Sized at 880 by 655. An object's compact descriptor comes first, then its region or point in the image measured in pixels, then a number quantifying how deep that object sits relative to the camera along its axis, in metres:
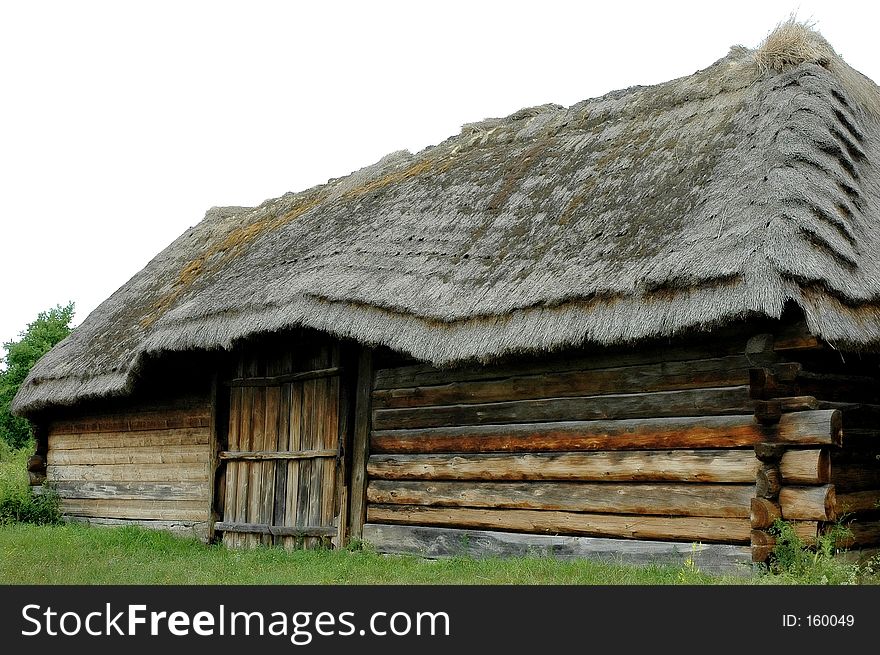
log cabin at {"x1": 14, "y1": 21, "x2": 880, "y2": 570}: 7.13
